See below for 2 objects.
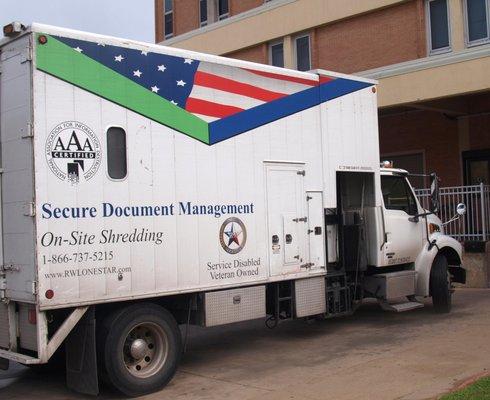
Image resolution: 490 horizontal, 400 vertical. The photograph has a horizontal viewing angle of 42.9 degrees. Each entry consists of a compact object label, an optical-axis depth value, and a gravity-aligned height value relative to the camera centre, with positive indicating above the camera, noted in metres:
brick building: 15.52 +4.59
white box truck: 6.17 +0.34
